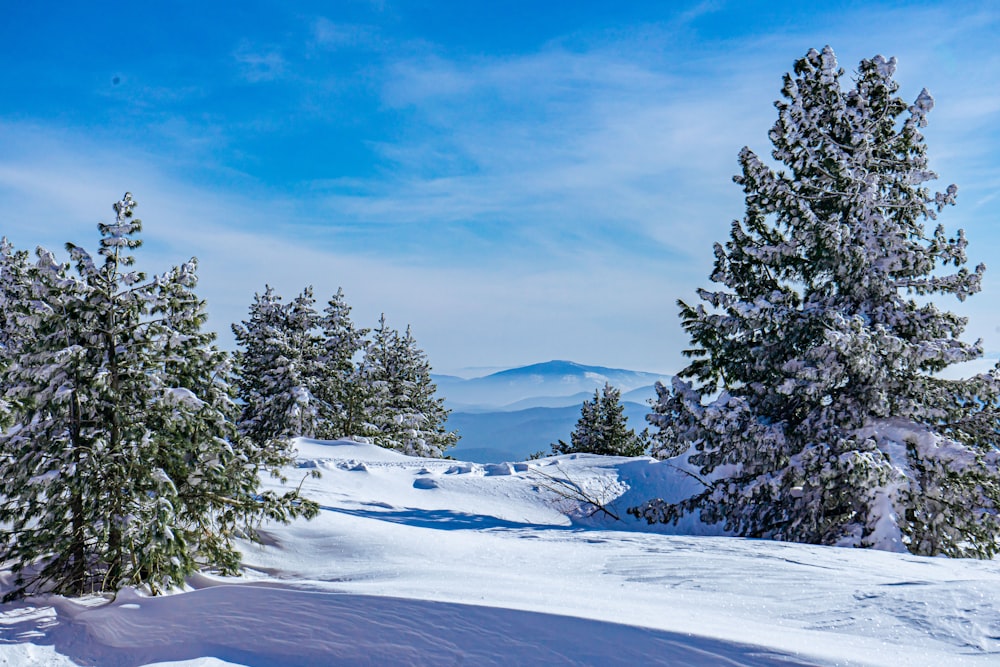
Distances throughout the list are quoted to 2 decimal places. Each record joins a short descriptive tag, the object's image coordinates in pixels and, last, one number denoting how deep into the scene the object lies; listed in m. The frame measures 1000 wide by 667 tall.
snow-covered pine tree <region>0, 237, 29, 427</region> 19.03
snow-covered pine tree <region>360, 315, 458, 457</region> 35.53
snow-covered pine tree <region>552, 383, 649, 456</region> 34.34
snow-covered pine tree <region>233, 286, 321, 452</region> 30.02
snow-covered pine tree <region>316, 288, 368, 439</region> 32.25
